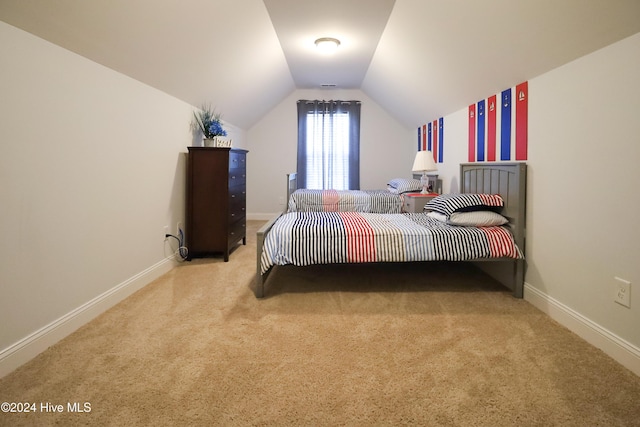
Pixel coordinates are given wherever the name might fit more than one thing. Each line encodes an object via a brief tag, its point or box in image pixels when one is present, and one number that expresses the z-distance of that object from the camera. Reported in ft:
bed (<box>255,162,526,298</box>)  7.57
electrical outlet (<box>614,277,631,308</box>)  5.15
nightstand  11.52
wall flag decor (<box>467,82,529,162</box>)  7.92
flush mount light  11.32
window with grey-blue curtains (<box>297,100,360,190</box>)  18.74
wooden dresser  10.77
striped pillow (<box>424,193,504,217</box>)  8.31
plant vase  11.32
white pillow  8.16
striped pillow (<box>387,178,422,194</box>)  13.58
